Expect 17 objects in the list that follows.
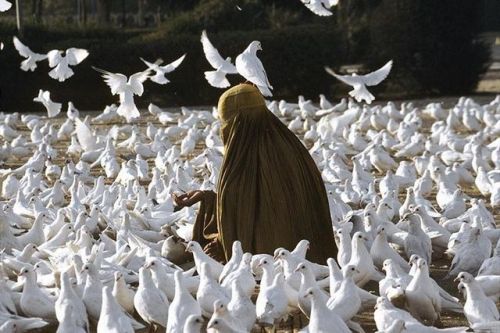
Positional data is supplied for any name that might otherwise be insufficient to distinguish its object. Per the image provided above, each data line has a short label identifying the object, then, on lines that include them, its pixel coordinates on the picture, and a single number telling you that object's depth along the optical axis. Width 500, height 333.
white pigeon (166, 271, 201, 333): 12.94
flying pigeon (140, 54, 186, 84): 25.52
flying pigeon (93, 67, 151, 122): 20.69
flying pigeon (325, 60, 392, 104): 20.96
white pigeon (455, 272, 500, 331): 13.57
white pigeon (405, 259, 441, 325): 14.19
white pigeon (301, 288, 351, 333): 12.54
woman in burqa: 16.67
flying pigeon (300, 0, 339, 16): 17.84
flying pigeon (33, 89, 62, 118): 33.38
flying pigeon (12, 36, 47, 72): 27.79
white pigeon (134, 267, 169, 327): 13.87
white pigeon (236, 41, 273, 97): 17.23
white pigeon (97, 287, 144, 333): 12.89
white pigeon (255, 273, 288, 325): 13.62
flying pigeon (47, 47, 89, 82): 25.39
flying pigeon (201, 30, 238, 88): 20.89
